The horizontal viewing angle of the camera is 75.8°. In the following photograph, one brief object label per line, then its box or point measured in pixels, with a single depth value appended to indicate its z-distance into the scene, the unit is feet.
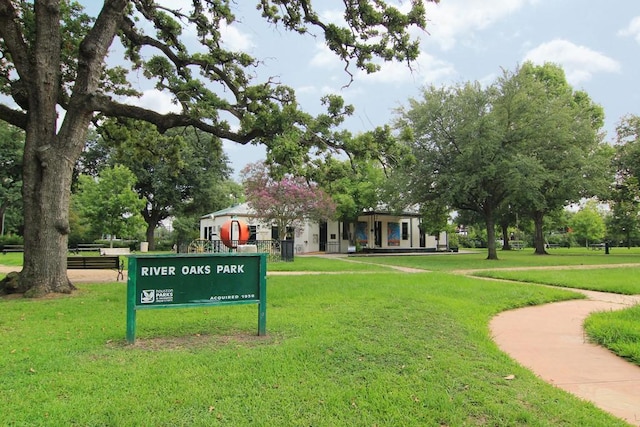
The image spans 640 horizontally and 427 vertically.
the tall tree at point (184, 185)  112.98
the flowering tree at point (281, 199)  76.54
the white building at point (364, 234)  110.83
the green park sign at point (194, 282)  15.65
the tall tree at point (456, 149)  65.57
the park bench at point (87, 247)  79.16
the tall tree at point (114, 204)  93.20
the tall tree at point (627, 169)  92.12
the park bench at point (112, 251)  64.79
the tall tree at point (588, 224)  147.43
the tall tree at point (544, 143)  64.54
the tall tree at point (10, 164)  116.06
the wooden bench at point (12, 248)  96.94
